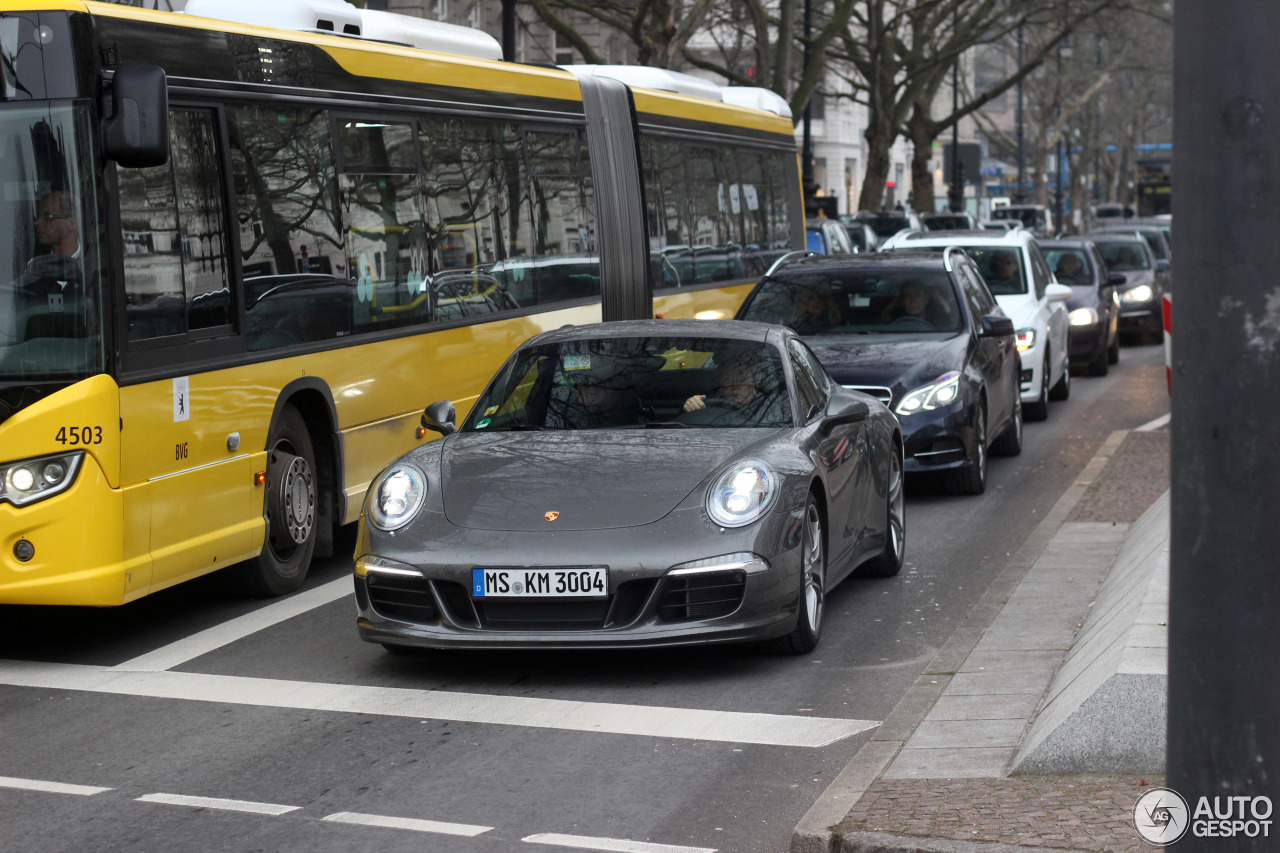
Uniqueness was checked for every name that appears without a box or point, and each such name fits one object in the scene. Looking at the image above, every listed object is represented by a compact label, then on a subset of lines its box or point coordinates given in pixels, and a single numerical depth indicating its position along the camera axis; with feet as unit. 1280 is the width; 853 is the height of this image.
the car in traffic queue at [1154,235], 108.49
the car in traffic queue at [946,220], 138.10
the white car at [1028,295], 54.29
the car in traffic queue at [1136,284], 89.20
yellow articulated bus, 24.11
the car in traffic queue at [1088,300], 71.15
